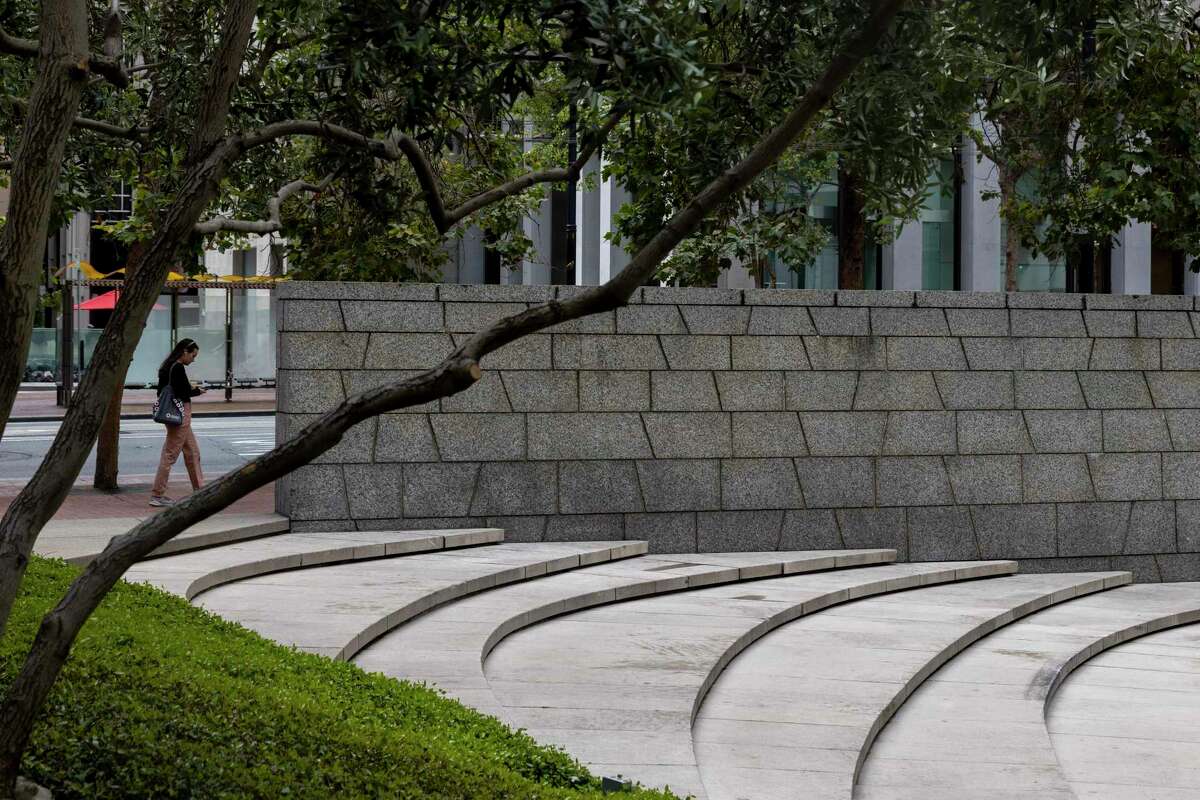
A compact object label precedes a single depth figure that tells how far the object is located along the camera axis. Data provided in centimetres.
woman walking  1472
